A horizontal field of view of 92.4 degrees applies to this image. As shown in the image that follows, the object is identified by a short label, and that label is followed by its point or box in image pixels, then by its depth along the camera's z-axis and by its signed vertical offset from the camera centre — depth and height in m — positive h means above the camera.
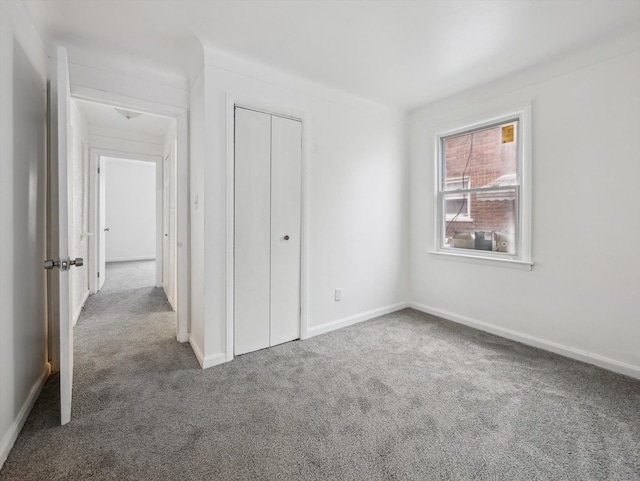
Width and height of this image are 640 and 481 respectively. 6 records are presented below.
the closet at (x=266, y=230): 2.55 +0.04
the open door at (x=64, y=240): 1.65 -0.04
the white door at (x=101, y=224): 4.76 +0.15
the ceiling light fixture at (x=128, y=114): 3.51 +1.39
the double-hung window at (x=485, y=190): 2.86 +0.47
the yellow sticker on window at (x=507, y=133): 2.94 +1.00
